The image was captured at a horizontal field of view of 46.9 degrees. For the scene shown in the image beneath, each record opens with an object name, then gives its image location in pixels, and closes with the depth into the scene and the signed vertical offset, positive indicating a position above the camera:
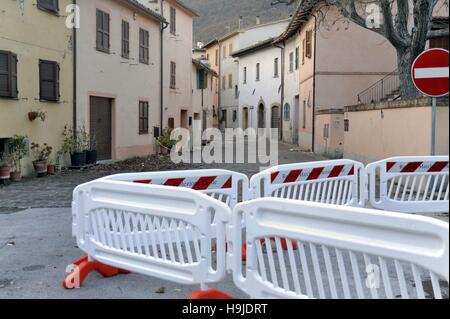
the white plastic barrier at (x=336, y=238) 2.57 -0.60
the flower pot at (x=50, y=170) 14.09 -1.13
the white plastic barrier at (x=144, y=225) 3.82 -0.82
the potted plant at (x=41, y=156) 13.55 -0.75
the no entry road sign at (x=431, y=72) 7.48 +0.88
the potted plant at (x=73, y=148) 15.13 -0.56
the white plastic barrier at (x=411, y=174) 7.03 -0.58
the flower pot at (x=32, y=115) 13.46 +0.33
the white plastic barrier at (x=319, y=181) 6.07 -0.62
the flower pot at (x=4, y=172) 11.83 -1.01
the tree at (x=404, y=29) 13.03 +2.71
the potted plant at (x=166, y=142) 21.70 -0.51
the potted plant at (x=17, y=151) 12.73 -0.57
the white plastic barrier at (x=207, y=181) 5.50 -0.56
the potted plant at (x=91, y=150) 15.85 -0.65
